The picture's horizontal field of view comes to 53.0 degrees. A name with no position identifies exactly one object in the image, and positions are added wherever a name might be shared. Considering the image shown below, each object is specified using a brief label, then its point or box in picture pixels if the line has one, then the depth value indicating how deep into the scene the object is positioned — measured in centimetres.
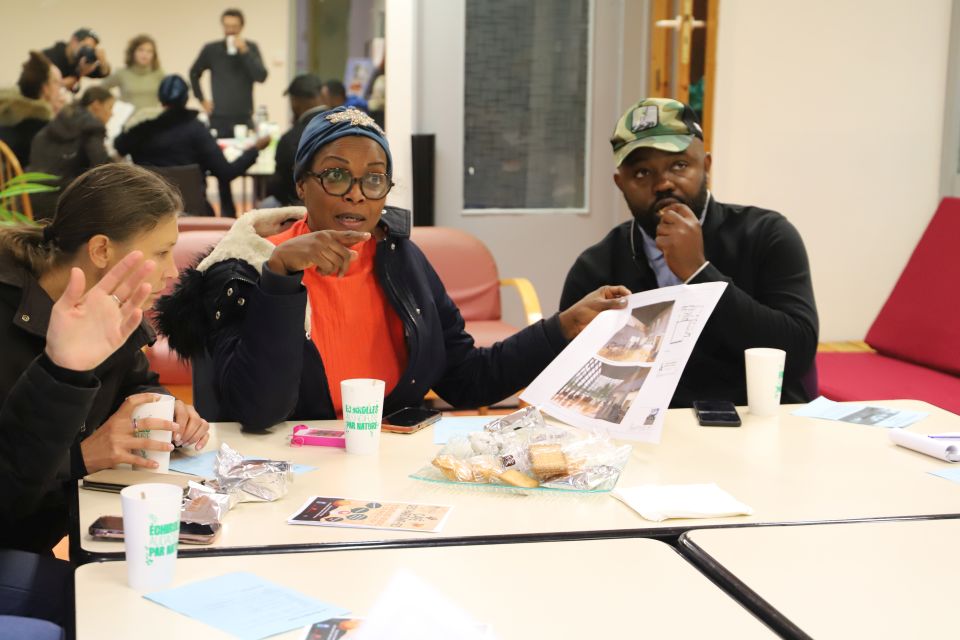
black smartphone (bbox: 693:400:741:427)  182
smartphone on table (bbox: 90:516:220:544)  120
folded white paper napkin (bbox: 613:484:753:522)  131
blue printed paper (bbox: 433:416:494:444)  172
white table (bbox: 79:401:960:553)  127
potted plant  371
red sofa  288
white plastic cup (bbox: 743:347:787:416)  188
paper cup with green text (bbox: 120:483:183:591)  106
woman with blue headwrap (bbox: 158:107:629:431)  176
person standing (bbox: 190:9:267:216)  516
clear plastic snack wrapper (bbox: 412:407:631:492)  142
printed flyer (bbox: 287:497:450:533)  126
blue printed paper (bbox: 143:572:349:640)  98
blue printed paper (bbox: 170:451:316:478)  151
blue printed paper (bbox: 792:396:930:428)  185
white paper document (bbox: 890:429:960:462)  159
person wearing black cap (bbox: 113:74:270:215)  511
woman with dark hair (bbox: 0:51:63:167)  502
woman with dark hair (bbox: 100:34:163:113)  509
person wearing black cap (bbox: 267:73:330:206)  509
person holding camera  503
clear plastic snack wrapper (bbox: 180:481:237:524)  124
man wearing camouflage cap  216
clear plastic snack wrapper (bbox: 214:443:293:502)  136
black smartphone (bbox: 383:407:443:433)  176
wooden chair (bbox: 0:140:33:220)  484
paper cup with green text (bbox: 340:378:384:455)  159
